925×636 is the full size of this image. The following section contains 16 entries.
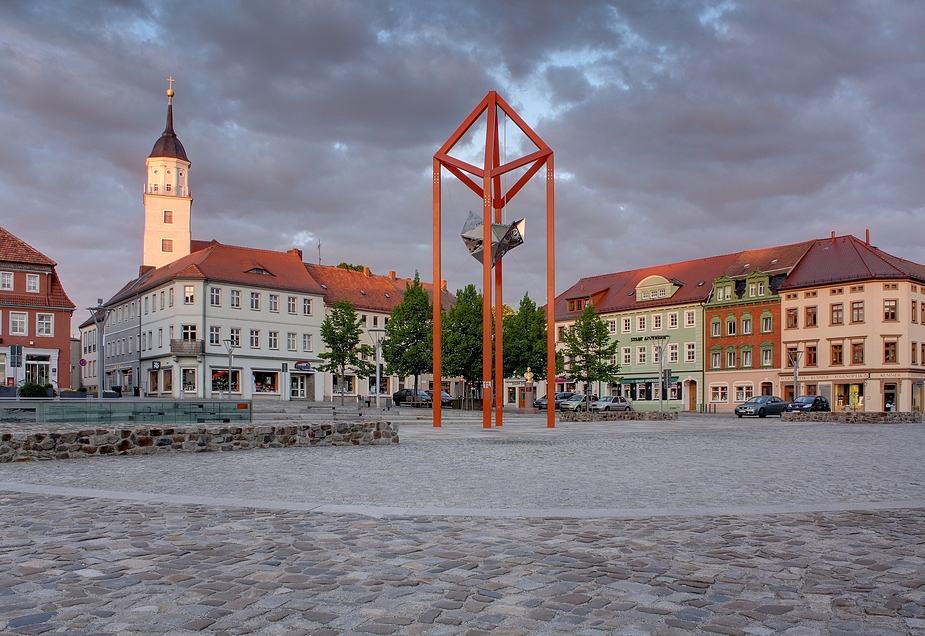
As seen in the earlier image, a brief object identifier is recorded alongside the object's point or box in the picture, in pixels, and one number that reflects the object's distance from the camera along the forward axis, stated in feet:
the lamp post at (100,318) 129.62
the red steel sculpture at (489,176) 97.50
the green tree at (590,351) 189.67
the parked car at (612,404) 205.67
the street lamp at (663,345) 244.01
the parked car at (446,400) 210.47
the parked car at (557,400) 210.79
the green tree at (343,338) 201.26
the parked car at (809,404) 173.37
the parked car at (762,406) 177.47
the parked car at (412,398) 201.15
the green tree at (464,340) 195.11
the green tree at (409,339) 200.13
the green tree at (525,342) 202.08
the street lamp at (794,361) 190.90
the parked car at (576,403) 200.23
